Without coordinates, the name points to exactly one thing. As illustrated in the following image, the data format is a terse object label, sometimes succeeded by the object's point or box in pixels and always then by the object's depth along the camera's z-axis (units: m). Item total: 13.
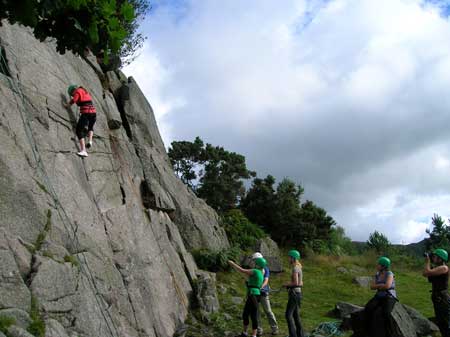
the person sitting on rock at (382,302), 11.59
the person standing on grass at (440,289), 11.09
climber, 14.64
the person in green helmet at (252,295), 13.09
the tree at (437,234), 42.56
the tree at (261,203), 34.25
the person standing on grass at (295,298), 12.62
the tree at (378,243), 37.62
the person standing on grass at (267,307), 14.21
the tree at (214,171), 36.31
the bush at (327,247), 31.56
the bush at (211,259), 20.70
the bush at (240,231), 26.12
